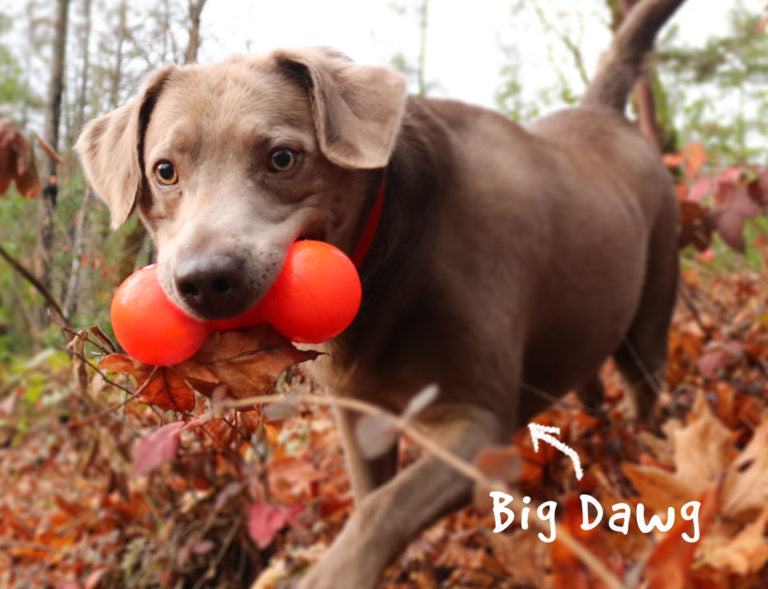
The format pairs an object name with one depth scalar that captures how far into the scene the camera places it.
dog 0.58
